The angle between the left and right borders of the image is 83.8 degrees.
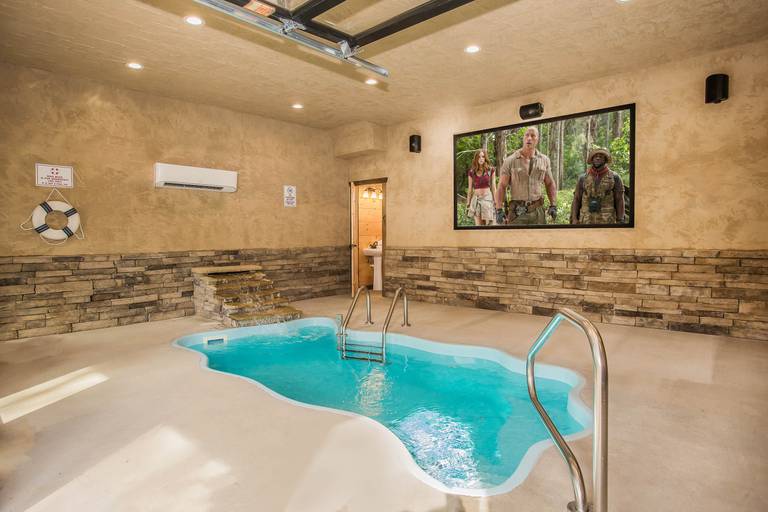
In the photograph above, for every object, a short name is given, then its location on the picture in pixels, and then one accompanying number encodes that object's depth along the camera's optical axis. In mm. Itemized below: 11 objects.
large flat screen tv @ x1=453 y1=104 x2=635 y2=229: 5027
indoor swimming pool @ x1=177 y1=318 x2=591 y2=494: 2635
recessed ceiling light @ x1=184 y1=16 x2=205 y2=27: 3580
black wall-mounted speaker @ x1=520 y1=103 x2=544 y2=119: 5508
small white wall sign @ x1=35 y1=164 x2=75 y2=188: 4727
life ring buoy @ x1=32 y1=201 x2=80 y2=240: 4707
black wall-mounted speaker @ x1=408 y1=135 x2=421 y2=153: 6793
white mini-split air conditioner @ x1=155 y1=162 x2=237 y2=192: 5539
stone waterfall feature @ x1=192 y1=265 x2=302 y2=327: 5266
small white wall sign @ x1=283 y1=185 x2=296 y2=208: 7031
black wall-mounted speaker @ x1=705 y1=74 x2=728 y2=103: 4289
